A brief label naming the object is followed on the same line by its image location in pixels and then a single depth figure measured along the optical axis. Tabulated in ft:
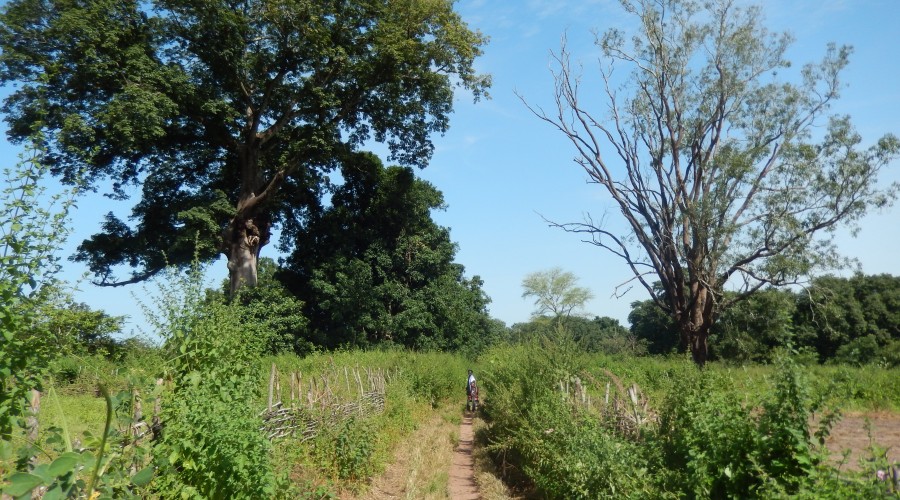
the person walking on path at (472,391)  81.00
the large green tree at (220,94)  63.87
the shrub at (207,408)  18.63
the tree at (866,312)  119.45
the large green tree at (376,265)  93.20
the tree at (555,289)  268.82
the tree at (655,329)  179.93
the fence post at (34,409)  13.17
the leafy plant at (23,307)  12.12
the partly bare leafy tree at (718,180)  80.89
